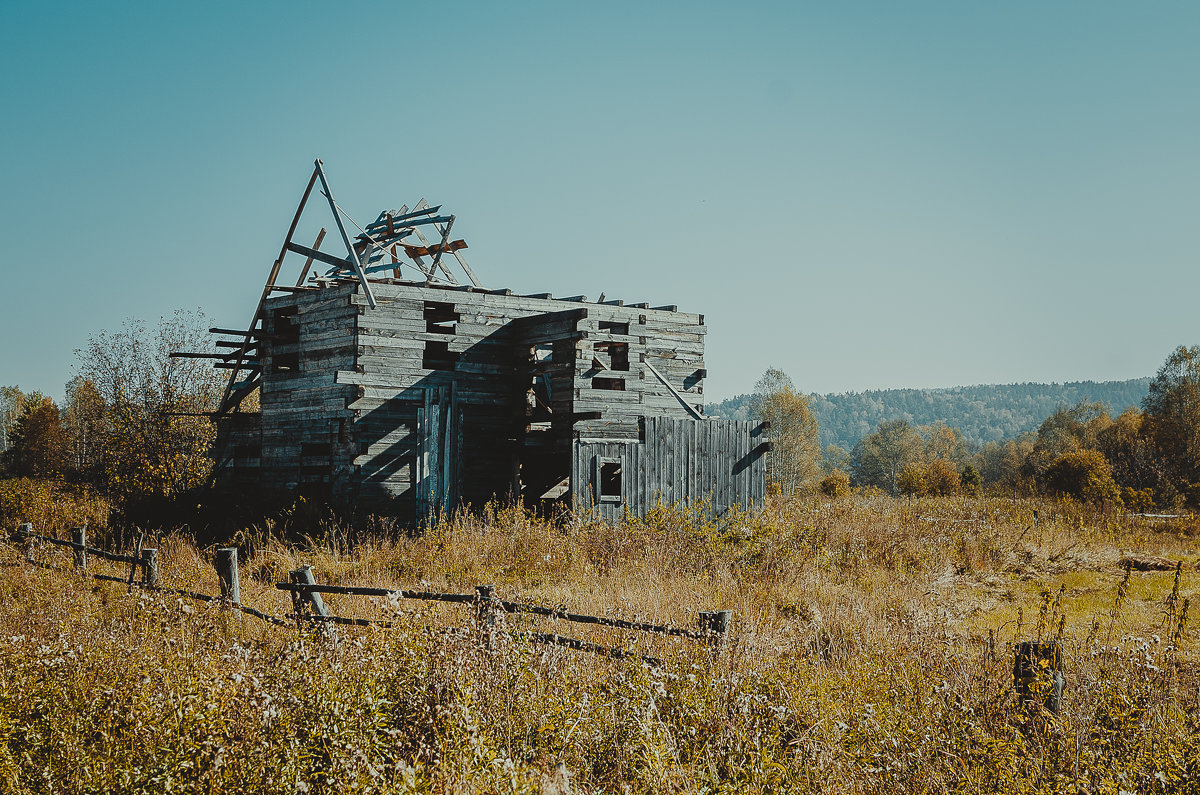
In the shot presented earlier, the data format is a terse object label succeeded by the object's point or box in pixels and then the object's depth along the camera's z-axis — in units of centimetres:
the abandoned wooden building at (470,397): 1706
